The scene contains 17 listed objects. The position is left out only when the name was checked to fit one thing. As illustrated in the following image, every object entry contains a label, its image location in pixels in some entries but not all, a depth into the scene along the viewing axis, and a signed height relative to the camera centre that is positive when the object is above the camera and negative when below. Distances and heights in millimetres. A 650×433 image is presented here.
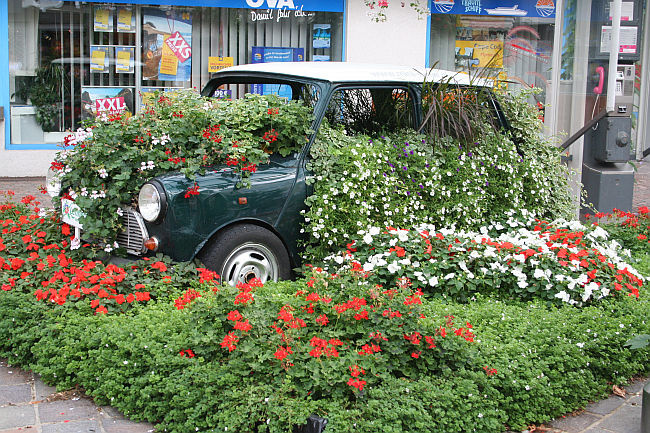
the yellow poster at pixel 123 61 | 12133 +556
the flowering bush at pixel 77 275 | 4926 -1138
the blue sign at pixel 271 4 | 12148 +1477
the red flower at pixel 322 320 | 4164 -1103
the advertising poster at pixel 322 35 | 13062 +1078
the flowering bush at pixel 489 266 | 5270 -1051
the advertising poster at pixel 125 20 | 12055 +1154
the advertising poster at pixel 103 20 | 11961 +1143
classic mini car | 5363 -626
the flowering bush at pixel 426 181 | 5867 -592
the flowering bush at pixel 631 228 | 7082 -1082
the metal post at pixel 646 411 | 3865 -1430
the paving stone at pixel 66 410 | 4086 -1587
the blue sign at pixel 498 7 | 13535 +1662
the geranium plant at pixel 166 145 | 5508 -317
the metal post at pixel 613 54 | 7840 +529
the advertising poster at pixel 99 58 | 12008 +584
